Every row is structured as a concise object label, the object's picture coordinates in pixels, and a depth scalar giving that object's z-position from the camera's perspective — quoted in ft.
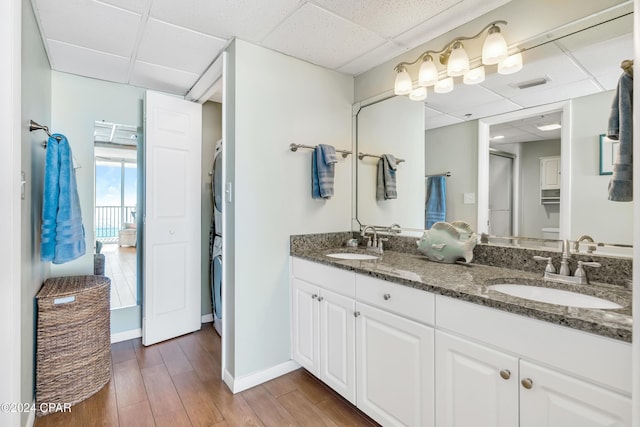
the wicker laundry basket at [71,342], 5.85
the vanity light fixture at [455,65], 5.23
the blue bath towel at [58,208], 5.71
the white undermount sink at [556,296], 3.80
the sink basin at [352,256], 6.92
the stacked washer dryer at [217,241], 9.66
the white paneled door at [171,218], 8.66
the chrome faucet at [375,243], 7.40
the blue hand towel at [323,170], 7.24
